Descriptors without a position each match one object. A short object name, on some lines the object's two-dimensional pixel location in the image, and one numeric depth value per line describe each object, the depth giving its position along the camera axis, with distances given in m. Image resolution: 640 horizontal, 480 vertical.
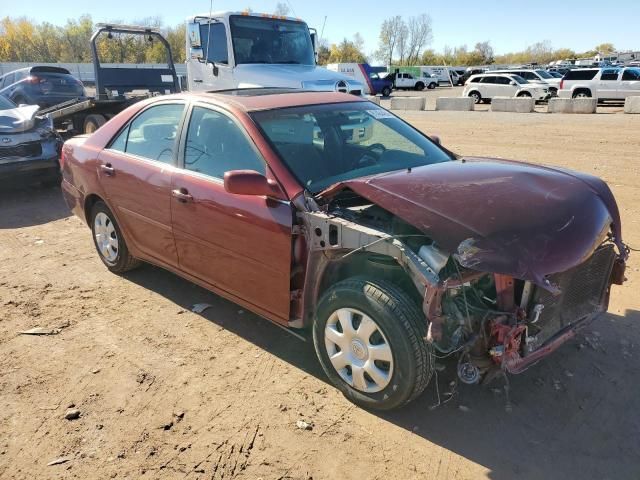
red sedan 2.64
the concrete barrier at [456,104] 22.34
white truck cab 9.62
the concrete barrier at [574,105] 19.39
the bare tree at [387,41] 106.19
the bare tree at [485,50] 113.34
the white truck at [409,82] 46.16
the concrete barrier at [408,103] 23.08
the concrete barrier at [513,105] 20.33
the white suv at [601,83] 22.70
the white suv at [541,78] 27.47
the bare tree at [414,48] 112.56
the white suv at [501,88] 25.61
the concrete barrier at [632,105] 18.98
